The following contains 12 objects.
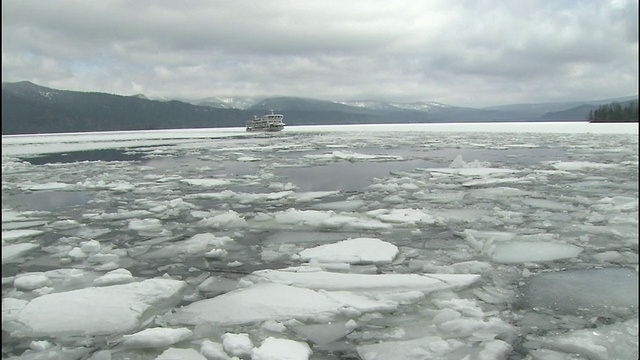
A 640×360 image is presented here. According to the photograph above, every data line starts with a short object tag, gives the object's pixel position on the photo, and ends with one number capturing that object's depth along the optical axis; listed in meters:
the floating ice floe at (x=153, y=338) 2.61
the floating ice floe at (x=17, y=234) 5.16
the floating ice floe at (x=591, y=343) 2.40
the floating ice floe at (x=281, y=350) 2.40
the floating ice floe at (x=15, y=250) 4.46
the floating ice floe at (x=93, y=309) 2.84
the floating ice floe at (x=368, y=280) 3.40
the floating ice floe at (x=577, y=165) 10.99
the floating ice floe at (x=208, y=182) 9.24
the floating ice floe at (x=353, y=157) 15.26
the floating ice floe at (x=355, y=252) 4.11
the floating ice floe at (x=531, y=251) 4.12
